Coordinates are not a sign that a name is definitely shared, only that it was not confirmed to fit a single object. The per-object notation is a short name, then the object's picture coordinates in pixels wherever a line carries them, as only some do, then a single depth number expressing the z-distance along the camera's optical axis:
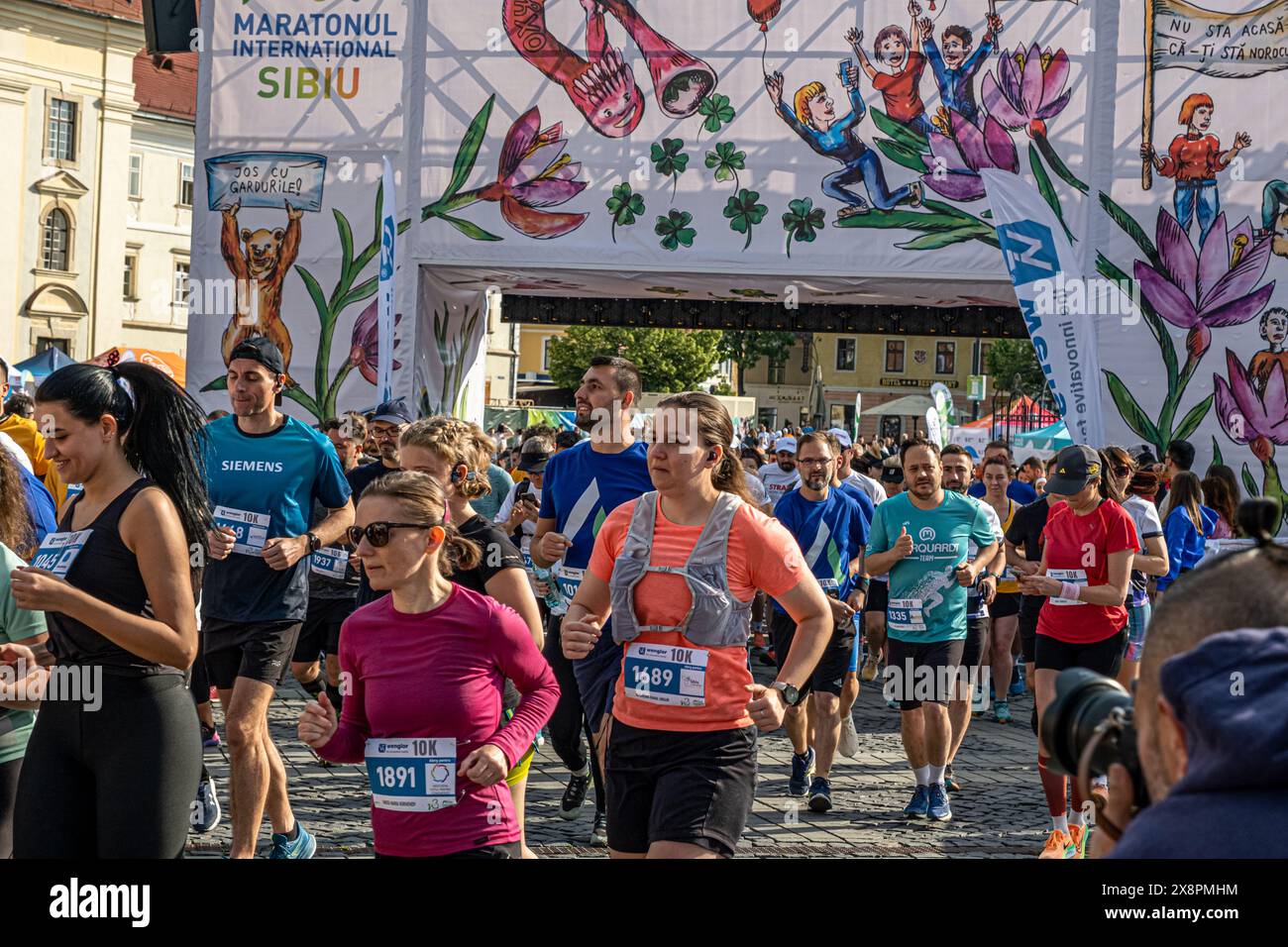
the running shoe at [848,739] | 9.00
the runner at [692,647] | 4.29
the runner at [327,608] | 8.51
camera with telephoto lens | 1.81
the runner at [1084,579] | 7.14
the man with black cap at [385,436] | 8.50
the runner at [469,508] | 4.95
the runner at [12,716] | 4.16
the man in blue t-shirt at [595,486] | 6.47
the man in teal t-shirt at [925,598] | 7.92
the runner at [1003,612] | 11.54
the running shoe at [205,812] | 6.84
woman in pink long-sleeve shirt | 3.77
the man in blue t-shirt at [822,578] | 8.25
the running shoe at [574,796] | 7.67
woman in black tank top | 3.71
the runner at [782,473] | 14.32
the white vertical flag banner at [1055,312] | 13.38
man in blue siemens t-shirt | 6.10
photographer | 1.54
